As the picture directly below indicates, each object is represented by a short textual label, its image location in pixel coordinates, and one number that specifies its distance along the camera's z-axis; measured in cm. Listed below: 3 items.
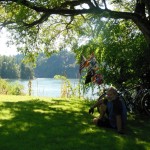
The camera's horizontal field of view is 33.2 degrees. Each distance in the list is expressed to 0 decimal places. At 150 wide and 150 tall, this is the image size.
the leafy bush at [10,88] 1556
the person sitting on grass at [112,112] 655
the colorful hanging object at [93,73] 914
